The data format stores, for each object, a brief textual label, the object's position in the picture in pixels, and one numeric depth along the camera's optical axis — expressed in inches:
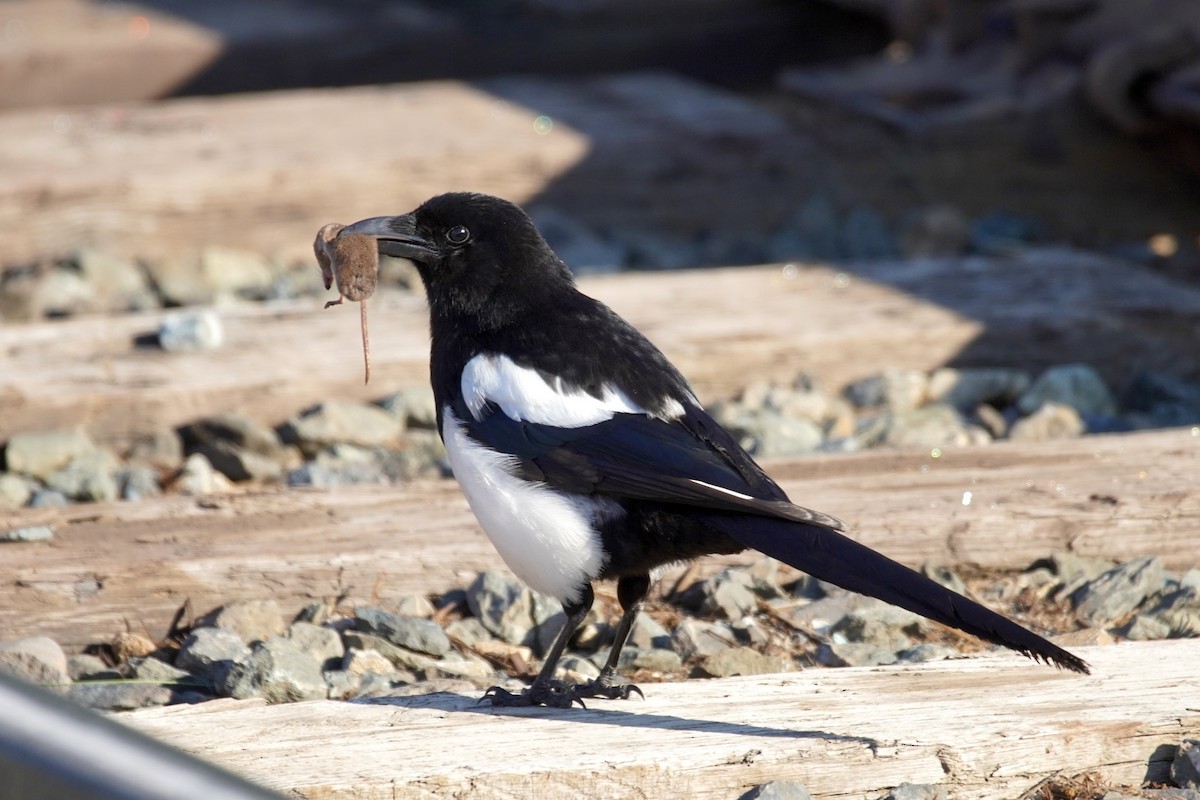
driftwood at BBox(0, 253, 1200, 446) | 326.6
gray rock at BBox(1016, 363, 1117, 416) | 344.5
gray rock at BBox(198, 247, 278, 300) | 445.1
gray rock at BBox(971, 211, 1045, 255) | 469.7
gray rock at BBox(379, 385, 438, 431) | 335.0
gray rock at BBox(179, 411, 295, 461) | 320.5
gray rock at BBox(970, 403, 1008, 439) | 337.4
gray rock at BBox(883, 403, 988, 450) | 327.3
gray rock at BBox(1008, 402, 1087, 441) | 326.3
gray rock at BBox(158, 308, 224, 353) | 347.6
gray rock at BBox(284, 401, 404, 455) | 325.1
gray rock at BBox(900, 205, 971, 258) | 468.1
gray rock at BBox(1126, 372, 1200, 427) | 339.6
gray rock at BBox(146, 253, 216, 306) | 433.1
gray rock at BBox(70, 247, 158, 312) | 426.9
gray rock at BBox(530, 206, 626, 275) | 453.7
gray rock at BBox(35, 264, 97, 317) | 418.9
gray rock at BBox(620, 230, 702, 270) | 471.8
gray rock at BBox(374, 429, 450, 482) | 317.7
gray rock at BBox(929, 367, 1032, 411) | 352.8
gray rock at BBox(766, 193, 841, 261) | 472.4
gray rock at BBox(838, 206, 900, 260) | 469.7
